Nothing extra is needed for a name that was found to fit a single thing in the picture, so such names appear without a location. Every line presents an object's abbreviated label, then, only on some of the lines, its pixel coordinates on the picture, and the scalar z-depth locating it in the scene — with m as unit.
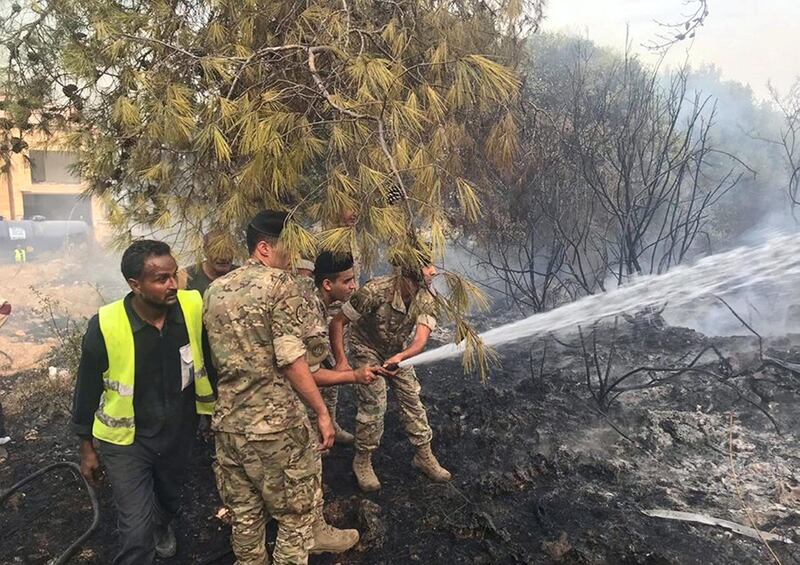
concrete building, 19.41
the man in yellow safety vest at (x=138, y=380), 2.09
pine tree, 2.53
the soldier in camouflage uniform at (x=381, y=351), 3.21
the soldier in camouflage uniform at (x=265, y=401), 2.14
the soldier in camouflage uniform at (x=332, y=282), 2.83
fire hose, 2.63
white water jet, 5.99
